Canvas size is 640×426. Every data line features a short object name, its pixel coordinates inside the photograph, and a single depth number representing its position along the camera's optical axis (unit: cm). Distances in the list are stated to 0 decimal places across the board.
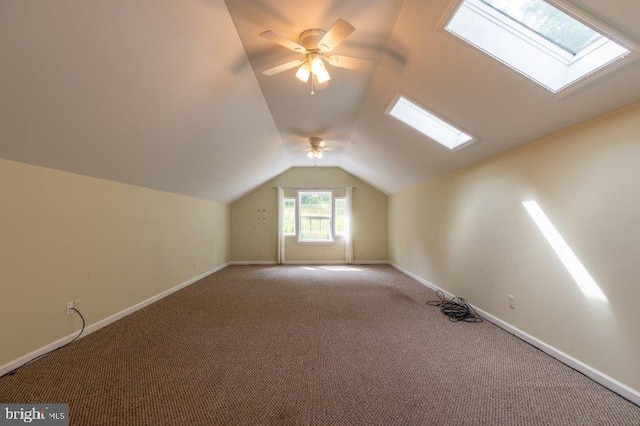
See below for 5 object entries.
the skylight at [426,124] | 352
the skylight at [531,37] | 184
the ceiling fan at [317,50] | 201
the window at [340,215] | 773
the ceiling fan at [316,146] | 504
